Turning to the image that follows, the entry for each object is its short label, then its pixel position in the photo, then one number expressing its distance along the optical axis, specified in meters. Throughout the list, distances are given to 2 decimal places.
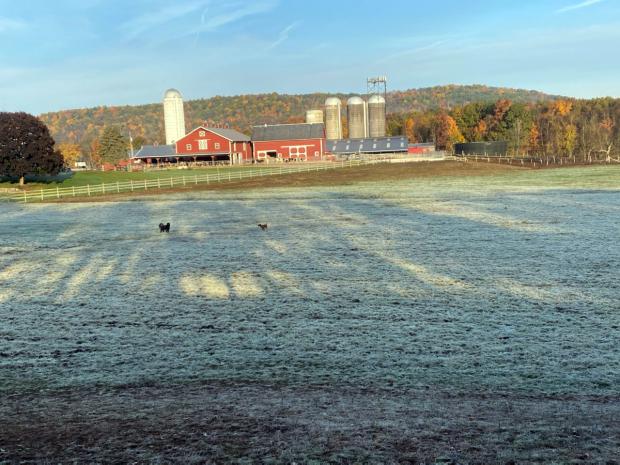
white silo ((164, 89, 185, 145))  115.00
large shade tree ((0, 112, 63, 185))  61.38
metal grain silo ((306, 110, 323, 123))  116.25
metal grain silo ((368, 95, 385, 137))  113.81
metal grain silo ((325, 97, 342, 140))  117.19
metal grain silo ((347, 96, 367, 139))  114.69
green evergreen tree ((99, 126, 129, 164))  133.25
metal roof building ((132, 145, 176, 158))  98.94
